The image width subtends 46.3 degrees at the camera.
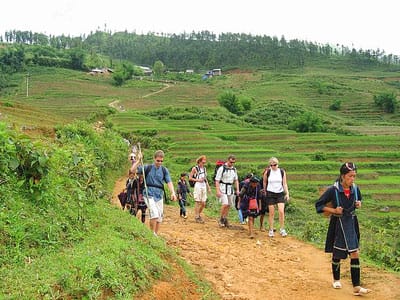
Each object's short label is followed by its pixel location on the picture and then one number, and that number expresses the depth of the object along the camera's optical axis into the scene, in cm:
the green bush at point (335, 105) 7779
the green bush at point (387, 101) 7494
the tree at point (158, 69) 11225
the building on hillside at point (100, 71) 10169
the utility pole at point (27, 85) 7150
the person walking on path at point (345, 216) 664
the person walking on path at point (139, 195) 961
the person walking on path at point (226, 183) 1098
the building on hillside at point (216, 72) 12025
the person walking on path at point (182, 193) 1327
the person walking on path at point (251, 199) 1021
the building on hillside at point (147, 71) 11760
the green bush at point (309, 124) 5528
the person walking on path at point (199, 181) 1166
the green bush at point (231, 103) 7094
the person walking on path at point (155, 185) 867
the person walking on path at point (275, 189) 1016
